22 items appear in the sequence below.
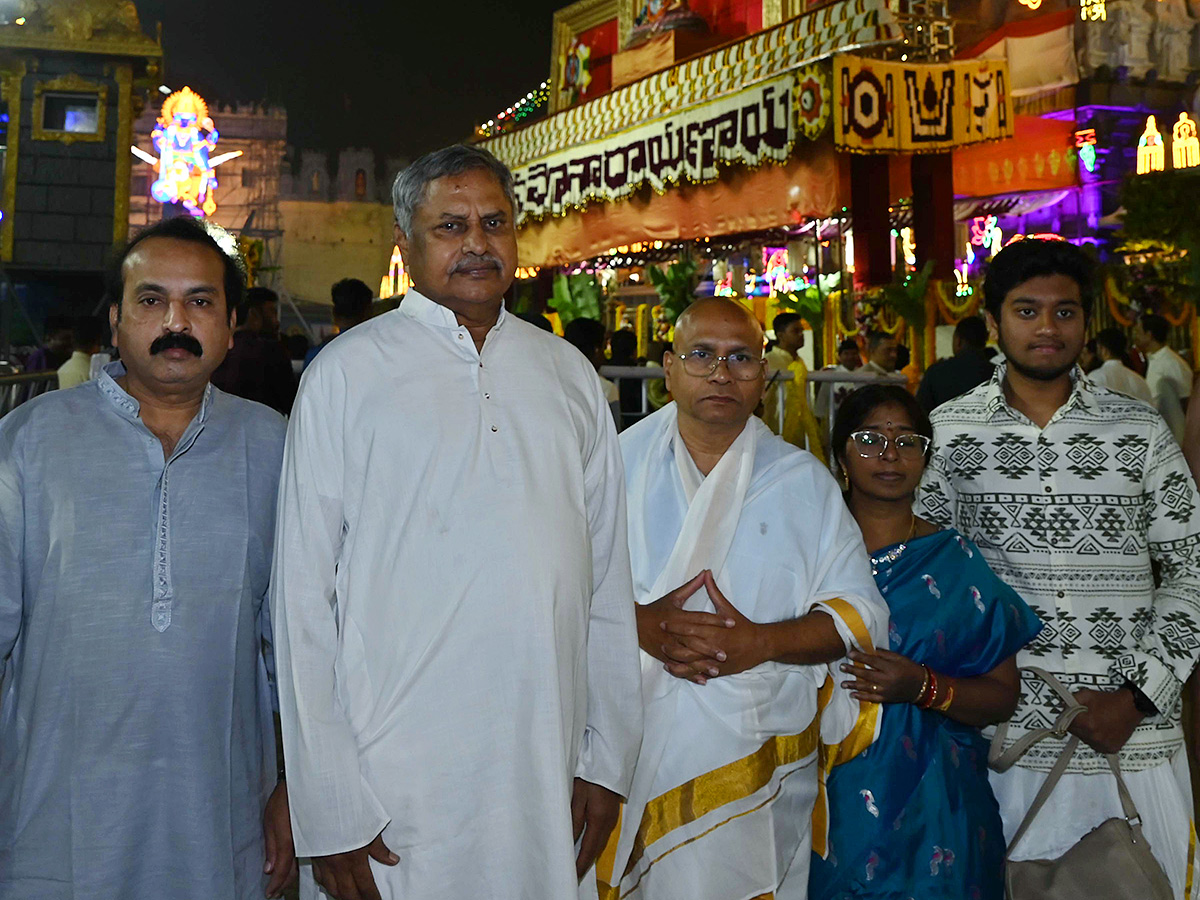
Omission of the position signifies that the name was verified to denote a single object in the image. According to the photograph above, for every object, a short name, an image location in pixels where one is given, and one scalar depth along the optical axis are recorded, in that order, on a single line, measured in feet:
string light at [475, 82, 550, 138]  76.38
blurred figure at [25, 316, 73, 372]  27.43
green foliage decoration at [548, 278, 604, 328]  43.04
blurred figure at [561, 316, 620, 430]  22.95
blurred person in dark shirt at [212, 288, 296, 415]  19.07
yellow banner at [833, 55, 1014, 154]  37.52
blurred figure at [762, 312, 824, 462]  23.06
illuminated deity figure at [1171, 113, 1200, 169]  67.31
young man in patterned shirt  8.34
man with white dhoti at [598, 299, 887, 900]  7.62
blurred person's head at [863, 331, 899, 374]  29.96
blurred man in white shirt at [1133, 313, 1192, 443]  27.14
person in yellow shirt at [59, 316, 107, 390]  20.52
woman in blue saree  7.93
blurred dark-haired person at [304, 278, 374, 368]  19.52
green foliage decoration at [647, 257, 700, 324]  39.75
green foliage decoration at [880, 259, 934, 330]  39.32
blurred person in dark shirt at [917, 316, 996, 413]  20.47
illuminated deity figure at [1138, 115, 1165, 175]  66.54
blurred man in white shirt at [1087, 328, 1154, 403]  25.73
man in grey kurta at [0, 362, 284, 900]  6.15
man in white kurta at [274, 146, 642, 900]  5.98
